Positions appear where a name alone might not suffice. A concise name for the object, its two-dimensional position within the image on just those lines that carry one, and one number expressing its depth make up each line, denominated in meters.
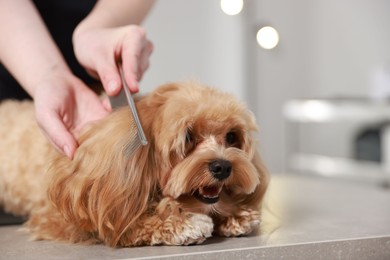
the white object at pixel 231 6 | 4.65
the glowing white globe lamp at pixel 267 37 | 4.78
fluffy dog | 1.10
